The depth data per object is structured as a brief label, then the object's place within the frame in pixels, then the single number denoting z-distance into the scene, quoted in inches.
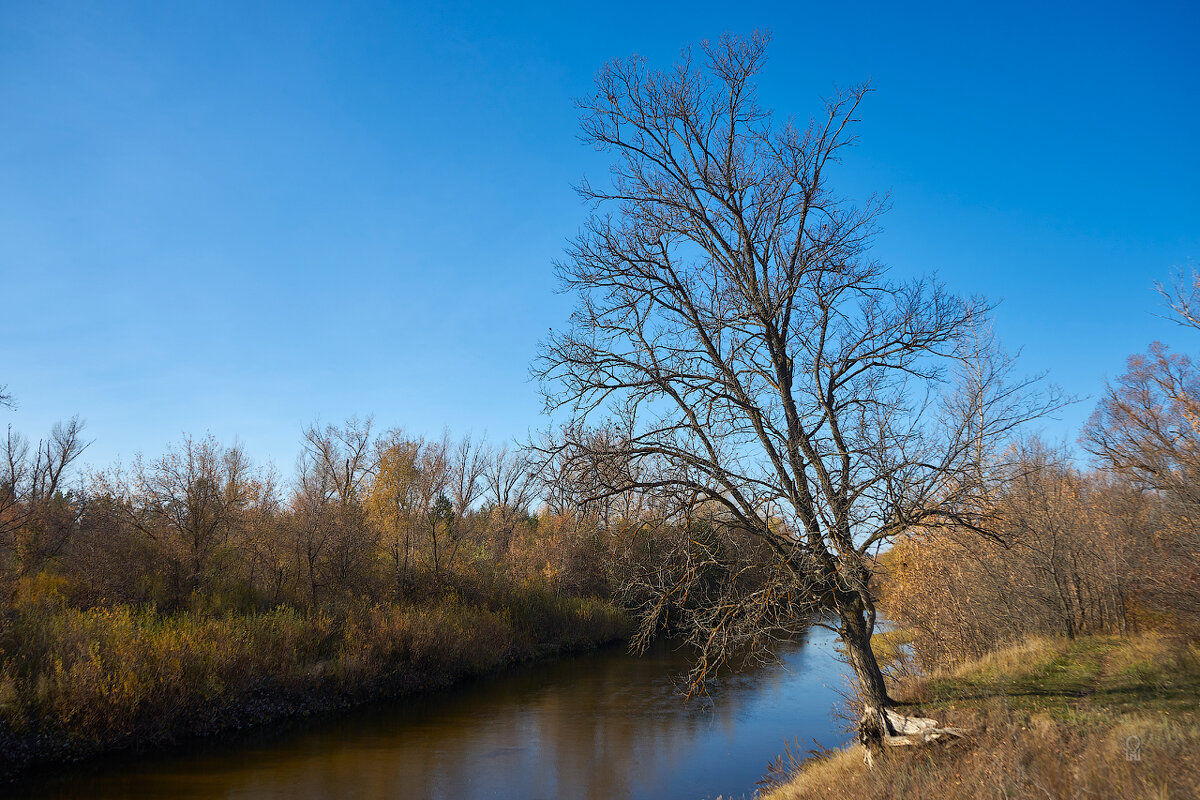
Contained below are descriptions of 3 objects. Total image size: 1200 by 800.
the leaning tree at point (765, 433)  351.9
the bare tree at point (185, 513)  810.8
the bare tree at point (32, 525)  721.0
